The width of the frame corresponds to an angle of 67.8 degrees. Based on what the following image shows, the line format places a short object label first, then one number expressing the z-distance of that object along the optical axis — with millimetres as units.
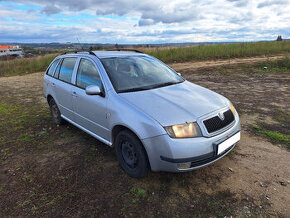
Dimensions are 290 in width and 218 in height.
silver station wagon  2416
